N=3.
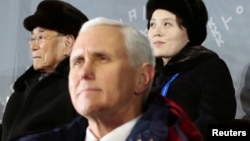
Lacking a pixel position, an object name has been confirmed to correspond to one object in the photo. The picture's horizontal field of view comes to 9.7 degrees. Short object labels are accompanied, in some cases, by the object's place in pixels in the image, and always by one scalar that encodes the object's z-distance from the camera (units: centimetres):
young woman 460
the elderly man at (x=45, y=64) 460
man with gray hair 387
